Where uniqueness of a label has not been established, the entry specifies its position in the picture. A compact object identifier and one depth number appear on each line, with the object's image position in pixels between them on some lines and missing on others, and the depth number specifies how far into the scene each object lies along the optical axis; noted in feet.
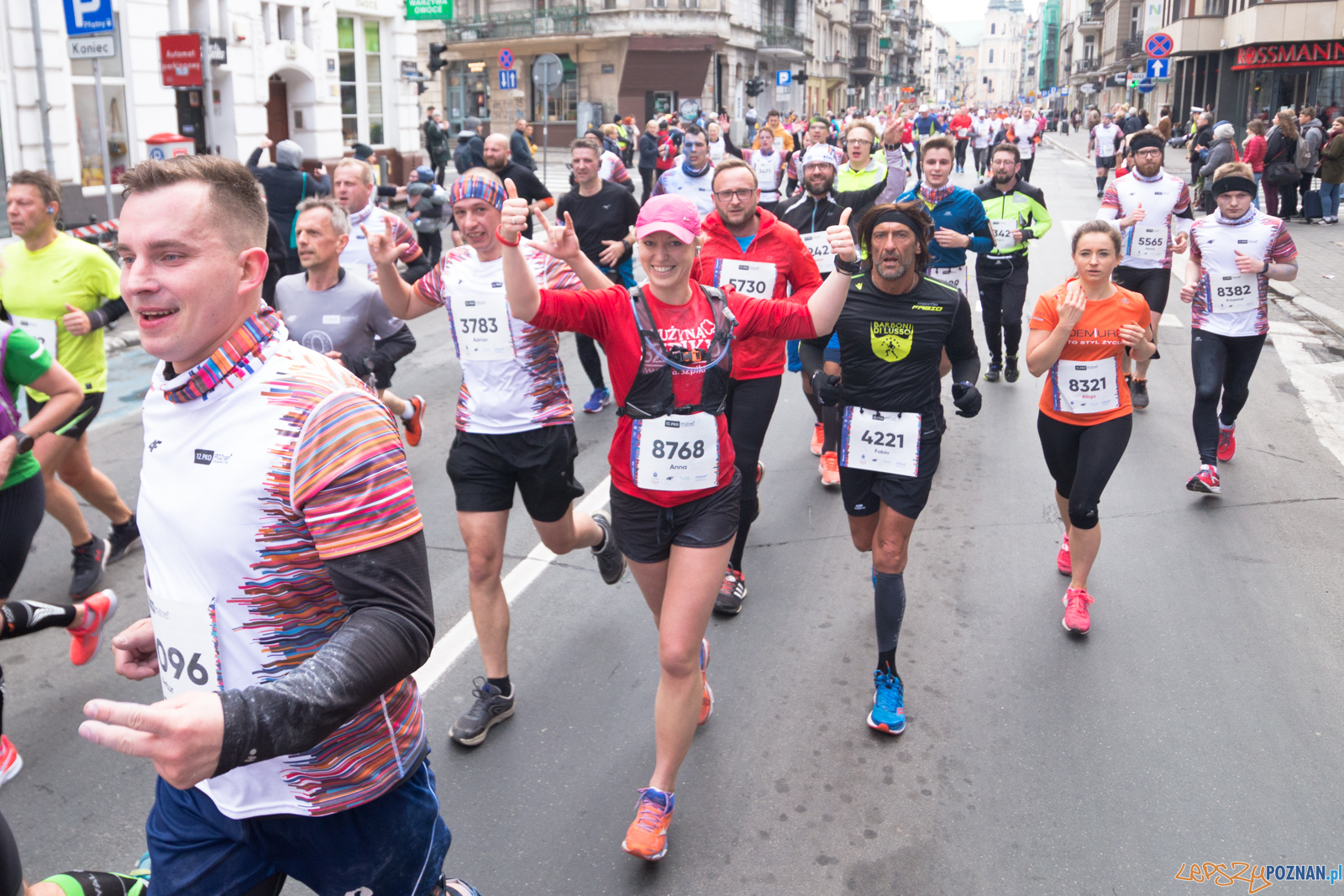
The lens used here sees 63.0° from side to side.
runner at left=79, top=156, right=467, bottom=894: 5.86
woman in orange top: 17.20
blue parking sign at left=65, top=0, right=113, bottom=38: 41.42
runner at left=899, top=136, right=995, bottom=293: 27.30
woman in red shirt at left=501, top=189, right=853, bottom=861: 11.89
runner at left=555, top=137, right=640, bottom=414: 29.81
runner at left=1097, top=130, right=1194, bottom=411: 29.07
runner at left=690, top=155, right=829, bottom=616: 18.37
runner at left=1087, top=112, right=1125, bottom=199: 88.28
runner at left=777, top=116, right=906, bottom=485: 24.41
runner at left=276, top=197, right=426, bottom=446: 18.45
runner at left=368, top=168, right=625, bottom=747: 14.24
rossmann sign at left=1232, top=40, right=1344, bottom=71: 121.80
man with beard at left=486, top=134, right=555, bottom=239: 33.24
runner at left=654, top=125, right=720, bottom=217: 36.24
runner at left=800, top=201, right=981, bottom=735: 14.66
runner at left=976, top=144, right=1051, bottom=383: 30.45
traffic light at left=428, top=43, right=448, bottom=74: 94.58
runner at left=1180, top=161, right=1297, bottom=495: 23.25
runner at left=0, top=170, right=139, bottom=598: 17.76
